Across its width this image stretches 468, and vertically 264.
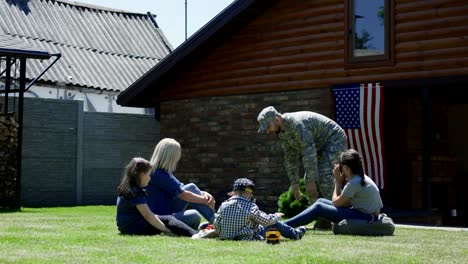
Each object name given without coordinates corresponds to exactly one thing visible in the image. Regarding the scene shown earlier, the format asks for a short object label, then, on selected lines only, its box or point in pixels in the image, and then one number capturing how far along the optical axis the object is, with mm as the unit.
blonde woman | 10750
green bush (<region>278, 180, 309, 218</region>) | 15375
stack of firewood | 18359
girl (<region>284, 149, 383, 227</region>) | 11023
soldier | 12023
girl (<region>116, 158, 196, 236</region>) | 10141
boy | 9797
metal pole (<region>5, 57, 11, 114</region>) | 18172
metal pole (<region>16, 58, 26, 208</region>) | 18305
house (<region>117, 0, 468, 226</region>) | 16562
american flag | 16984
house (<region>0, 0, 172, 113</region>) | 27047
